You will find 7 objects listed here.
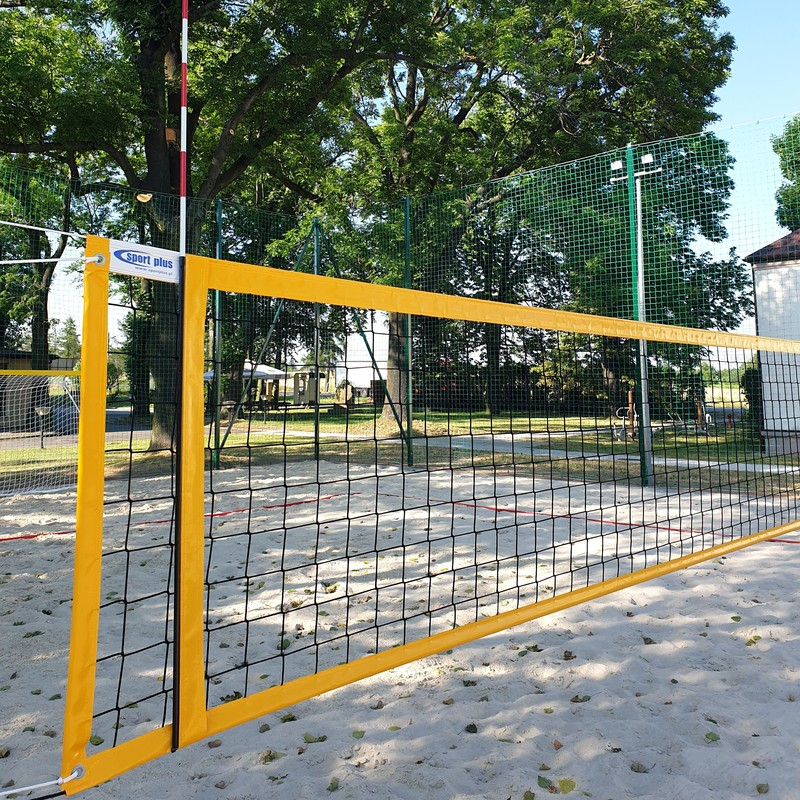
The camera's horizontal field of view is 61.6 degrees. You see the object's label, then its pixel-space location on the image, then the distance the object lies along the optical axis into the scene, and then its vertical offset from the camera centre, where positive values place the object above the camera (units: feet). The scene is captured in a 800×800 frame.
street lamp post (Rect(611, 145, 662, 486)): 25.43 +7.03
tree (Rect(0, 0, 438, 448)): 31.76 +18.21
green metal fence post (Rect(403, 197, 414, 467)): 29.73 +6.61
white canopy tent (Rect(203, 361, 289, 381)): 29.28 +2.33
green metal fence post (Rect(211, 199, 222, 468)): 29.99 +5.43
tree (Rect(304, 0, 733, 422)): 46.50 +24.38
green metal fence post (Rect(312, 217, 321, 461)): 30.84 +8.13
